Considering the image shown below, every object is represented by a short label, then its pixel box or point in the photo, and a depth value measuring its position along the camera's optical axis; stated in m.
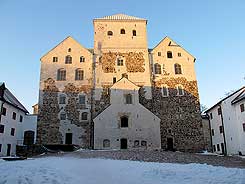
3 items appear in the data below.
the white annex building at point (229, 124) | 26.88
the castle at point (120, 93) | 30.97
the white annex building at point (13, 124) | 28.51
